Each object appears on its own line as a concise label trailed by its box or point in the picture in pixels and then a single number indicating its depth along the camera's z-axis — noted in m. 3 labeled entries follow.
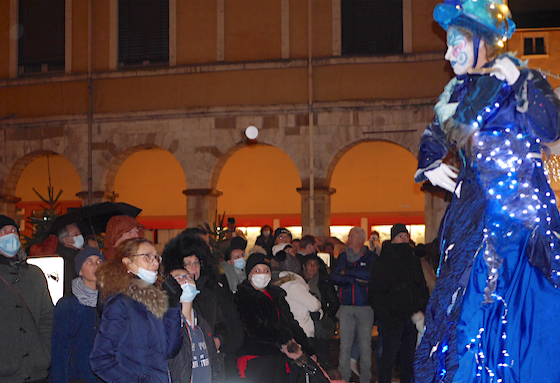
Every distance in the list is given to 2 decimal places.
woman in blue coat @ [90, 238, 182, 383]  3.87
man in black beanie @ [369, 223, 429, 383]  7.50
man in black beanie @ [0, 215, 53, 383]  4.73
